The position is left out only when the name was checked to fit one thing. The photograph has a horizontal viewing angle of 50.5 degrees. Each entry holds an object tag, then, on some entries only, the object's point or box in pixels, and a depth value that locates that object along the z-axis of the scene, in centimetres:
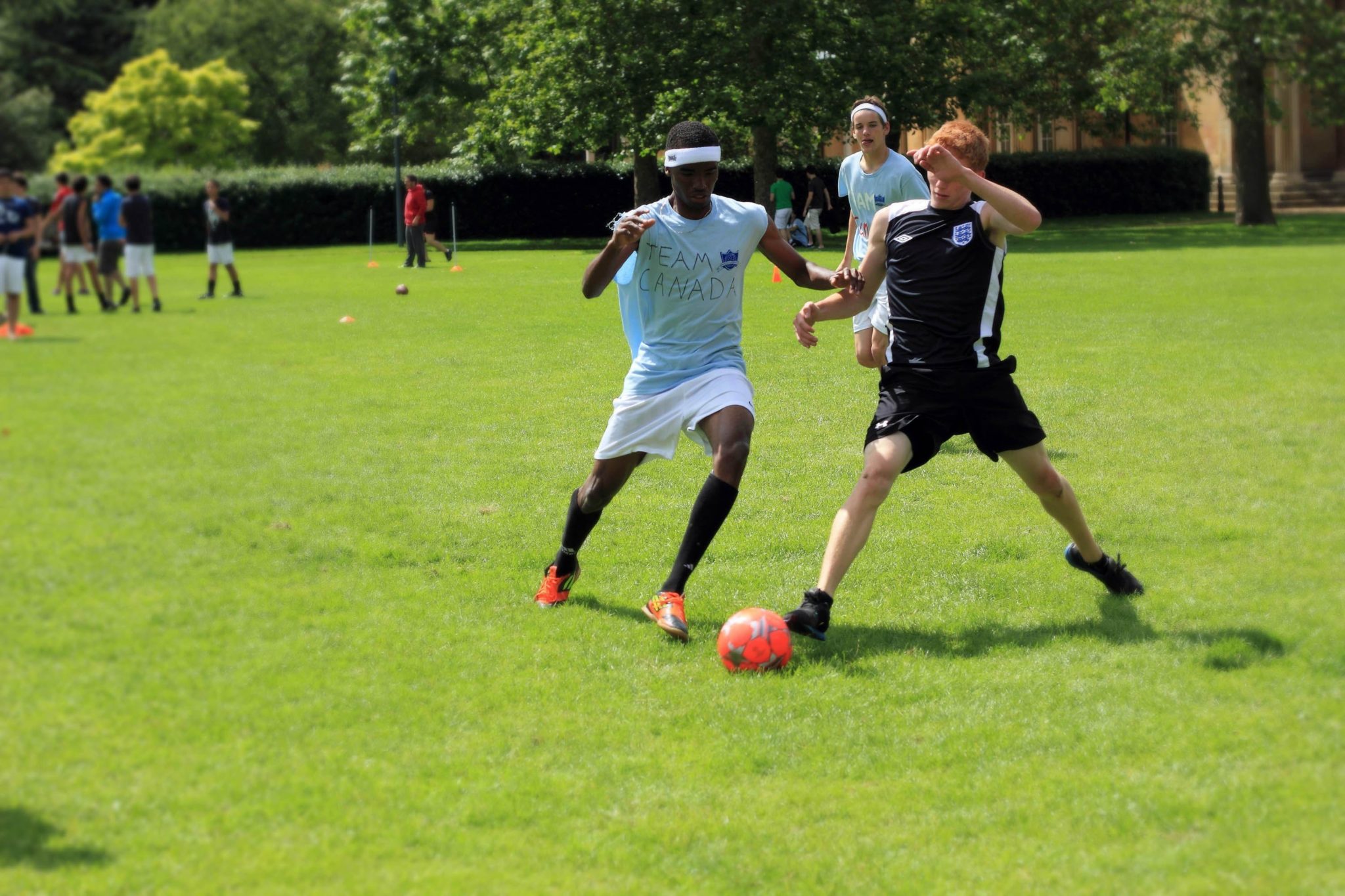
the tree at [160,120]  5619
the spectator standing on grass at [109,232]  2284
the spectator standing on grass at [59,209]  2318
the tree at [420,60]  4266
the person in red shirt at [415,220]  3180
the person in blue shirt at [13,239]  1756
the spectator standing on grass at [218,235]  2434
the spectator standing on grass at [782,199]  3528
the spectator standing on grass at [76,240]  2245
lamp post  4197
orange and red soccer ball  579
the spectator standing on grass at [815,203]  3591
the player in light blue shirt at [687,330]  639
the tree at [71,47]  4950
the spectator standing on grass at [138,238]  2225
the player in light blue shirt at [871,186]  893
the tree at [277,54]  6594
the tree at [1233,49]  3506
